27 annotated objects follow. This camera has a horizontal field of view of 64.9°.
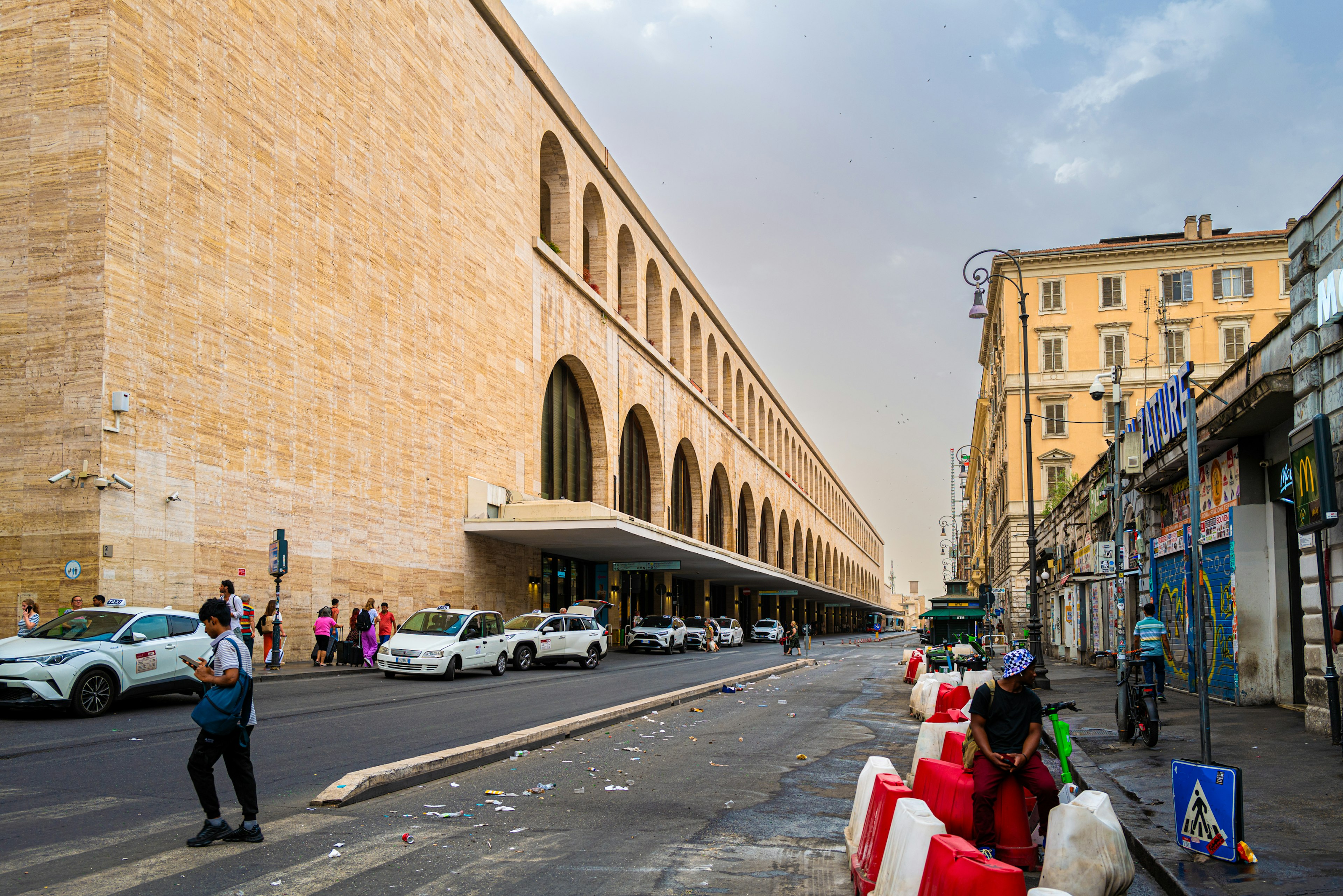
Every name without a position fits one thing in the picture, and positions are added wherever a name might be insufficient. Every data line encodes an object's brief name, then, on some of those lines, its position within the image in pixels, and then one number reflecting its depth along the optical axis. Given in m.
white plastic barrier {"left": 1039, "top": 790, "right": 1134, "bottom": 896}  5.70
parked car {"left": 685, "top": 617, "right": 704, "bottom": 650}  51.75
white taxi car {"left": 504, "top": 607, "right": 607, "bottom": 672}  28.70
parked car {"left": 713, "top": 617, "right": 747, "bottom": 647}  57.88
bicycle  12.18
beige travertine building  21.22
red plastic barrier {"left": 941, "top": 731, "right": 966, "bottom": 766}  8.37
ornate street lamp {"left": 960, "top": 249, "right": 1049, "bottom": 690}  23.58
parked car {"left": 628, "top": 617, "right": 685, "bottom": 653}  44.51
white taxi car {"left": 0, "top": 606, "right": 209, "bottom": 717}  14.23
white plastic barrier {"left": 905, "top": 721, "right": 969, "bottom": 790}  9.23
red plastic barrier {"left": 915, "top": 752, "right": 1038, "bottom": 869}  6.64
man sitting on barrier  6.67
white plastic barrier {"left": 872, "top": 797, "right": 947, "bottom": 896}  4.98
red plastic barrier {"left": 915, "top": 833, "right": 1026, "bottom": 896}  4.57
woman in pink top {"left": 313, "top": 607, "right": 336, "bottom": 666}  26.06
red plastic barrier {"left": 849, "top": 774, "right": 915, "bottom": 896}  5.81
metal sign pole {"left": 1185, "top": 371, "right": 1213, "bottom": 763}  7.78
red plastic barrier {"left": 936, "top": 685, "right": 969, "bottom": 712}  13.84
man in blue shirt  13.67
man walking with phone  6.92
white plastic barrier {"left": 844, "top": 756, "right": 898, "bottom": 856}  6.48
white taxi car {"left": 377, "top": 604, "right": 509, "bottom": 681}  23.20
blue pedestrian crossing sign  6.62
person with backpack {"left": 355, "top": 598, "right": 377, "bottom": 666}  27.56
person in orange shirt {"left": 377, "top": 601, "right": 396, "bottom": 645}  29.20
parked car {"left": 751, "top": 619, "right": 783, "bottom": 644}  71.31
